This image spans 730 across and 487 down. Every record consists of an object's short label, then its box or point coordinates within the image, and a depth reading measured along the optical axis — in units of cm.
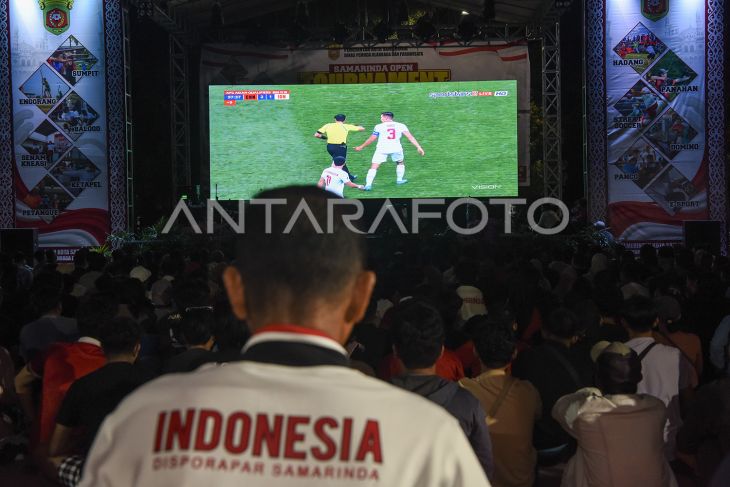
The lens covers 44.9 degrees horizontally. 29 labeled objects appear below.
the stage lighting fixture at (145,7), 1319
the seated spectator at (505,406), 352
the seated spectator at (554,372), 397
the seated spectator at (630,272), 712
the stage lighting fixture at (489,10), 1323
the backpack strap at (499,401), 351
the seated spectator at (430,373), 296
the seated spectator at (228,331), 383
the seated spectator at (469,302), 585
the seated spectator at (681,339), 475
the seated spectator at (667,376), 401
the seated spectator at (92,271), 701
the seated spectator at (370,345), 466
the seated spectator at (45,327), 483
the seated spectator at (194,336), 380
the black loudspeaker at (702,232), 1385
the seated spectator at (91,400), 307
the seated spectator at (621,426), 308
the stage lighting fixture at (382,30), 1443
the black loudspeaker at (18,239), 1383
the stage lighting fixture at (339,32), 1439
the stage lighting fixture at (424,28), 1451
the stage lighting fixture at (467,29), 1415
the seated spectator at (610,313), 470
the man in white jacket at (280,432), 124
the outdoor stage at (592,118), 1428
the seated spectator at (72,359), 368
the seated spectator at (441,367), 408
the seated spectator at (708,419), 315
